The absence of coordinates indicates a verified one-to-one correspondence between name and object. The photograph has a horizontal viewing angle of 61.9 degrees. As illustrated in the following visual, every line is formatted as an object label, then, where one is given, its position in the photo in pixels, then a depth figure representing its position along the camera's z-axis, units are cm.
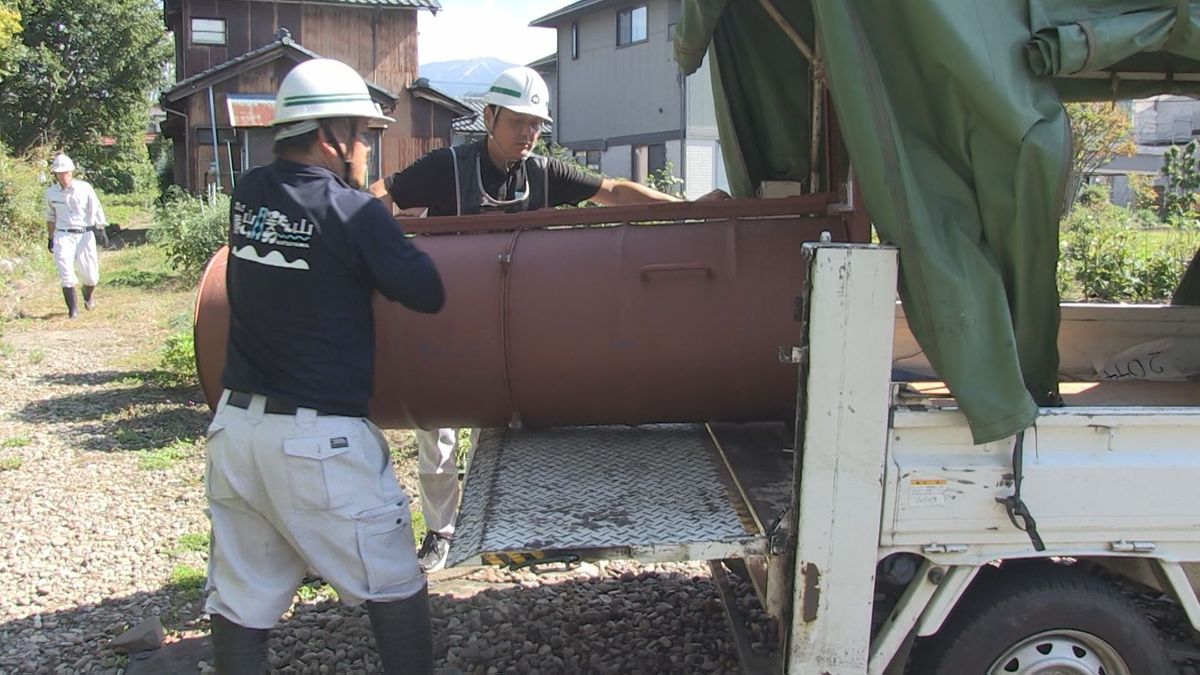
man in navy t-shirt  283
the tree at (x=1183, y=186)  1202
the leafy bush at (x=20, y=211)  1675
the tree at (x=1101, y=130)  1991
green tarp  247
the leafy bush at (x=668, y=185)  1604
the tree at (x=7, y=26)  1627
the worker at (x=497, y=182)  421
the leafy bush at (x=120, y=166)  3269
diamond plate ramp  276
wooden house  2553
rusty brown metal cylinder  328
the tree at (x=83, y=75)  2948
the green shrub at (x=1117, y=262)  1017
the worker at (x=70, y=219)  1134
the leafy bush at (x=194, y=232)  1430
